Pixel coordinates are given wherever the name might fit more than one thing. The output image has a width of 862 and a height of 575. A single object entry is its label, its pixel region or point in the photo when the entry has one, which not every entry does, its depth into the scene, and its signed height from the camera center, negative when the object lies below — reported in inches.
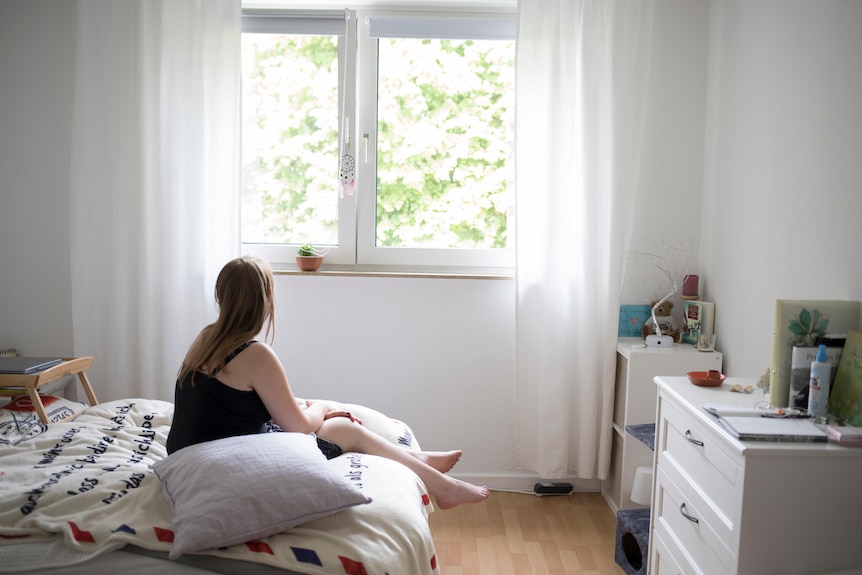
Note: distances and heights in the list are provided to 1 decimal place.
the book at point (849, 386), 68.0 -14.9
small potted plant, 124.6 -7.8
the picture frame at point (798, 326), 73.3 -9.9
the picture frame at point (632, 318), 121.3 -15.9
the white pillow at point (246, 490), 63.1 -25.3
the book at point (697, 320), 112.9 -14.8
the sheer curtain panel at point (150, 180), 117.4 +4.7
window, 125.6 +13.7
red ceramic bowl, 83.0 -17.6
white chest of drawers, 63.2 -24.6
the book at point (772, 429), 64.3 -18.3
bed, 63.2 -28.4
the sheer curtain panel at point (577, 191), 115.3 +4.8
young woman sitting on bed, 78.8 -18.1
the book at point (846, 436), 63.7 -18.1
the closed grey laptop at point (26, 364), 100.4 -22.6
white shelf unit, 109.3 -24.0
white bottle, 69.6 -15.0
